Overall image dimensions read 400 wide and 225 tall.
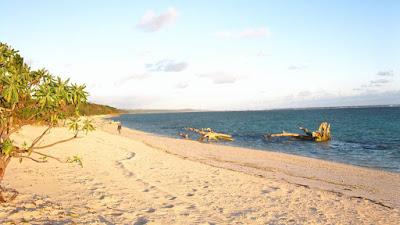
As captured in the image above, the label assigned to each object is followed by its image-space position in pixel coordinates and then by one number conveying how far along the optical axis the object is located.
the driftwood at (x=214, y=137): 39.93
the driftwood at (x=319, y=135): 38.94
